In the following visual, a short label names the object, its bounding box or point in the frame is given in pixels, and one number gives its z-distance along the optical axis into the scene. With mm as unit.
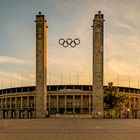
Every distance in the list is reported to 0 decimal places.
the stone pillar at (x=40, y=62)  54295
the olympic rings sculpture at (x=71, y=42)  53842
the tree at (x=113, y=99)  62996
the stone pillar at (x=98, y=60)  54016
